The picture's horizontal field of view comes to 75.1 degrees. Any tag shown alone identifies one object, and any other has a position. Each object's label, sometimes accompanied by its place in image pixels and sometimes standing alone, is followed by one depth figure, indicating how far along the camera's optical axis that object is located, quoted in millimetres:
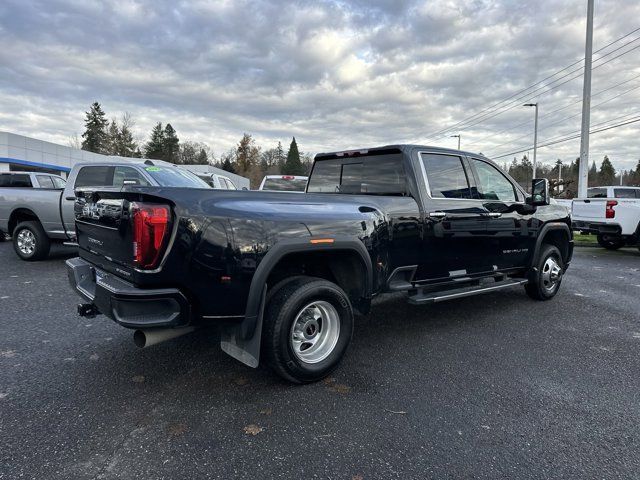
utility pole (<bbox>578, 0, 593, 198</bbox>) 14531
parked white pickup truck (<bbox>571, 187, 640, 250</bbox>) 10547
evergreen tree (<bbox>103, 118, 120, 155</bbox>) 65956
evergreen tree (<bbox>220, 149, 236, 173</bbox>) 91500
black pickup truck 2738
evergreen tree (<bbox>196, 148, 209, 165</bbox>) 91375
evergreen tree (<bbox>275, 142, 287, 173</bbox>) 96150
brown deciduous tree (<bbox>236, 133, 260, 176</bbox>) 90625
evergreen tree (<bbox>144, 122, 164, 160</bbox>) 79875
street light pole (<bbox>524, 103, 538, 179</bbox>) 32969
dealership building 26391
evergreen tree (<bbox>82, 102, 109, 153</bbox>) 70519
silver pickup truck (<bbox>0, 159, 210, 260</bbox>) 7680
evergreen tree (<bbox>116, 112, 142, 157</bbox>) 66812
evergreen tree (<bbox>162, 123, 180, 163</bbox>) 82812
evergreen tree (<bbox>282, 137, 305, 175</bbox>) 87375
